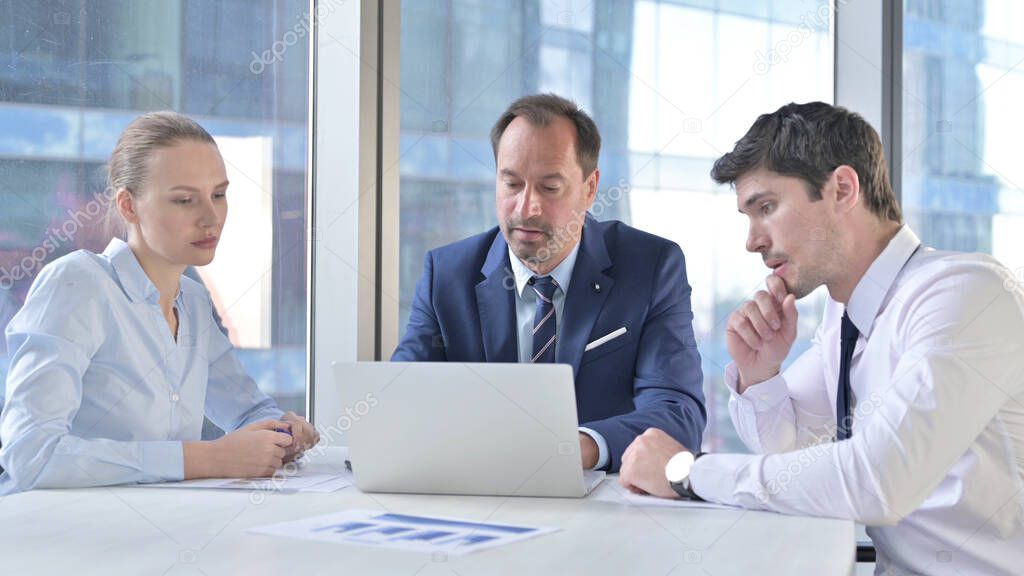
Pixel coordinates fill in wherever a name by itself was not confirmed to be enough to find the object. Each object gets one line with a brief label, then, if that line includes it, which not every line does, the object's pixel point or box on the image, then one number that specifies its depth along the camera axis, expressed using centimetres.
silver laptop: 157
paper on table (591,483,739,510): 158
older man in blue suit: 236
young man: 148
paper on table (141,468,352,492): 173
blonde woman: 180
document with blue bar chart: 126
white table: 116
